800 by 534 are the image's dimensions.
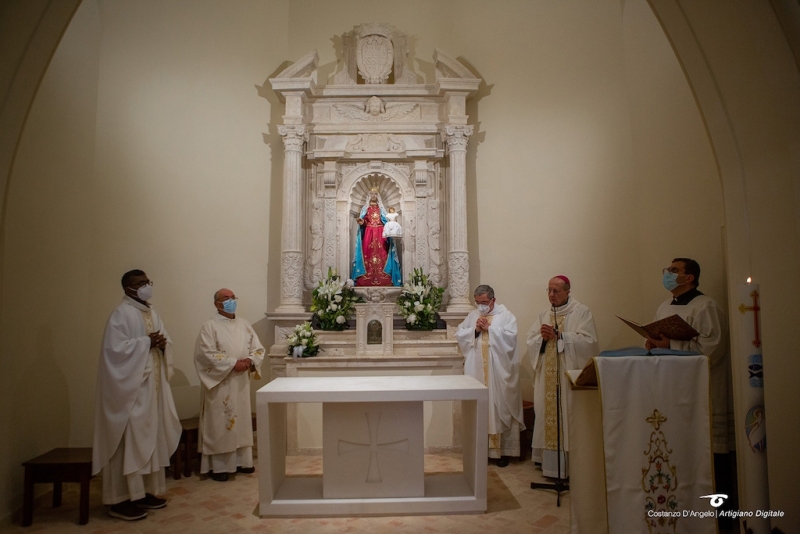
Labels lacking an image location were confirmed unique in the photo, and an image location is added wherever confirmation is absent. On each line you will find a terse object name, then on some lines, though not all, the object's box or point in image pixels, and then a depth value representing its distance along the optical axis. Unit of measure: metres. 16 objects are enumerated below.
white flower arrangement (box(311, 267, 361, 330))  7.19
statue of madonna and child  7.72
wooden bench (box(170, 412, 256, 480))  5.70
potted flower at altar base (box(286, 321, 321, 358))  6.65
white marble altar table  4.36
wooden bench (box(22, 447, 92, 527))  4.45
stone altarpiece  7.61
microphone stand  4.69
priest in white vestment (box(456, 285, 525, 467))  6.11
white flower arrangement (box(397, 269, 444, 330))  7.19
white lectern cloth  3.26
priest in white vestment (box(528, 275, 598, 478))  5.45
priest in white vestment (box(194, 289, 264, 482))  5.68
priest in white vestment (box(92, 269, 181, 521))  4.54
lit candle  3.28
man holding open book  4.39
